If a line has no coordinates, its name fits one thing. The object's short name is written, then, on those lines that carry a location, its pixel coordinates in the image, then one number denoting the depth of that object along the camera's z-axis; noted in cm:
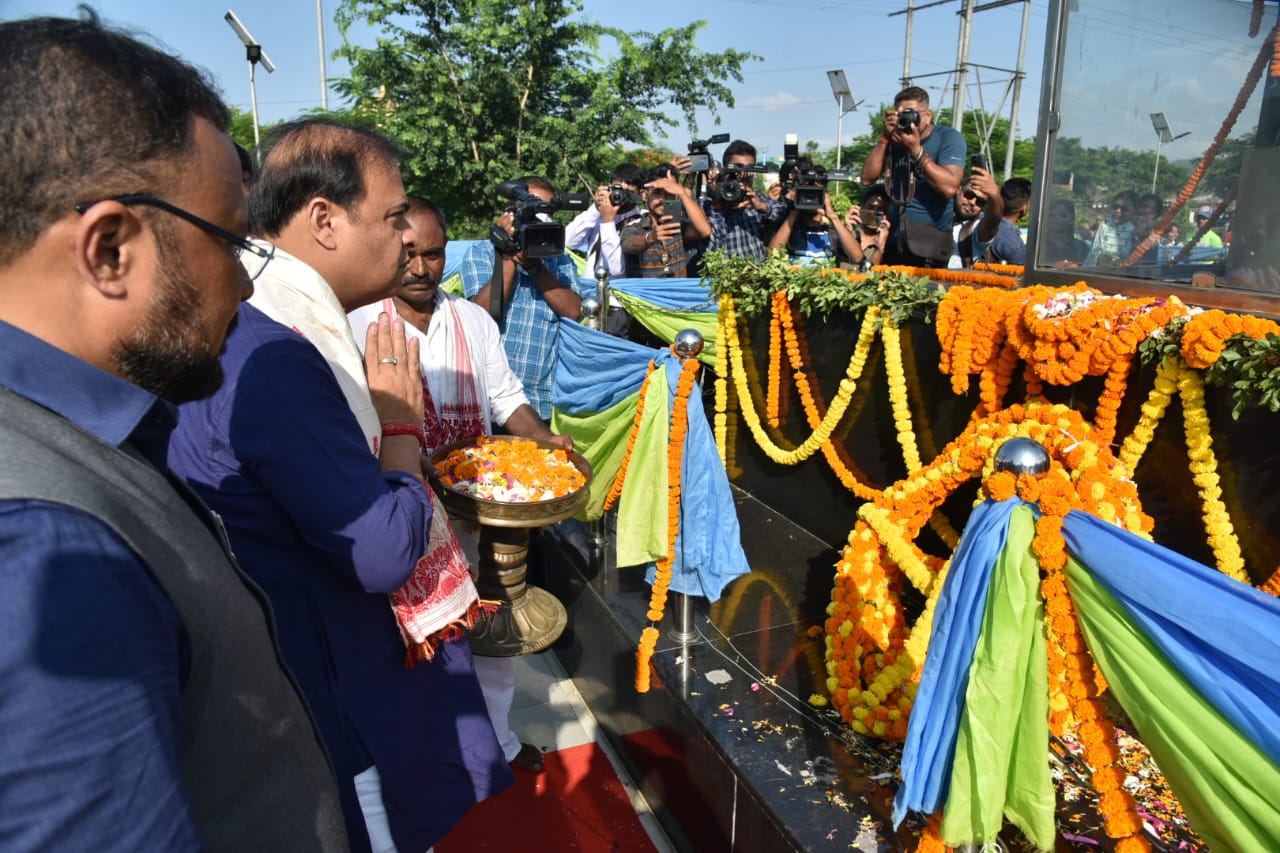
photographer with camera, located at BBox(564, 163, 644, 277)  629
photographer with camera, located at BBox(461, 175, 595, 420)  418
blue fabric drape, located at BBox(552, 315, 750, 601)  319
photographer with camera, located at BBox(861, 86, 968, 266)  438
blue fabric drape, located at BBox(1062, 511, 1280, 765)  113
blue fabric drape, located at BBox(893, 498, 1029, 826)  155
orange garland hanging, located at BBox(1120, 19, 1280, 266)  341
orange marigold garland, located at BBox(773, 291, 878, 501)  367
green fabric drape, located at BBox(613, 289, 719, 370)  493
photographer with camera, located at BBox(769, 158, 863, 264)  518
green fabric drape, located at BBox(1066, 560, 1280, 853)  115
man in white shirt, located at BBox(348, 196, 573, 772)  274
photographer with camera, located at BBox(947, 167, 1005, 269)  482
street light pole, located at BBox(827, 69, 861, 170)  1373
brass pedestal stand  258
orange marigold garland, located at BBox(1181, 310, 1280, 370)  207
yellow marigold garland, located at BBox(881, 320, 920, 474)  338
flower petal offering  239
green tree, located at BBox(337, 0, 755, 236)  1324
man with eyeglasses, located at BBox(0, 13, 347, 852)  61
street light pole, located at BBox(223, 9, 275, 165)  1103
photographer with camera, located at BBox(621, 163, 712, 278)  562
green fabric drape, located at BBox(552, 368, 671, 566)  323
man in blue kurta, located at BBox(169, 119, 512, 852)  136
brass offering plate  227
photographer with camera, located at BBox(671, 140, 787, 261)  566
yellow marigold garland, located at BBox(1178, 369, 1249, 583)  222
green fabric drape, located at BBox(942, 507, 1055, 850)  150
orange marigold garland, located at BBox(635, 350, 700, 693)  316
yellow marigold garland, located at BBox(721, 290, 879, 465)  375
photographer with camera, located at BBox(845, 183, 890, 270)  550
